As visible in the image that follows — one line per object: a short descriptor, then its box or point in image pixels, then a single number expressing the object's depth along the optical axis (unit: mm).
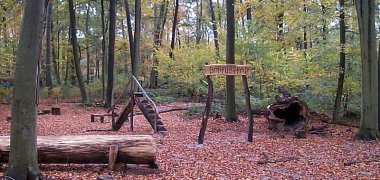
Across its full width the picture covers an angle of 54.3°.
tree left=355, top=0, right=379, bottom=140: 10055
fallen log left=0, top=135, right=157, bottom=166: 6258
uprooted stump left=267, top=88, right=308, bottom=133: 11581
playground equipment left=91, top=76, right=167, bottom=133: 12000
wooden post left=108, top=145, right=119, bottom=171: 6414
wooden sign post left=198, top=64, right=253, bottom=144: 9703
